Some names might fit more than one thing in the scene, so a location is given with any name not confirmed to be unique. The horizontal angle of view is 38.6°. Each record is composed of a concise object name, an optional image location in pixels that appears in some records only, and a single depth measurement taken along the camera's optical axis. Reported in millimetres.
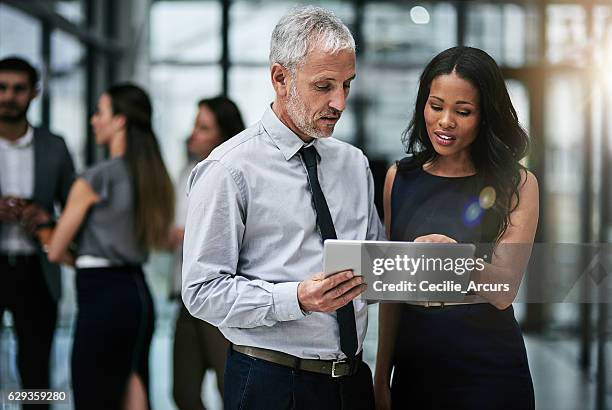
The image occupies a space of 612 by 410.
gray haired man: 1813
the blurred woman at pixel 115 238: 3203
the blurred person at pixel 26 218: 3359
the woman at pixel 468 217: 1928
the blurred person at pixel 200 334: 3318
